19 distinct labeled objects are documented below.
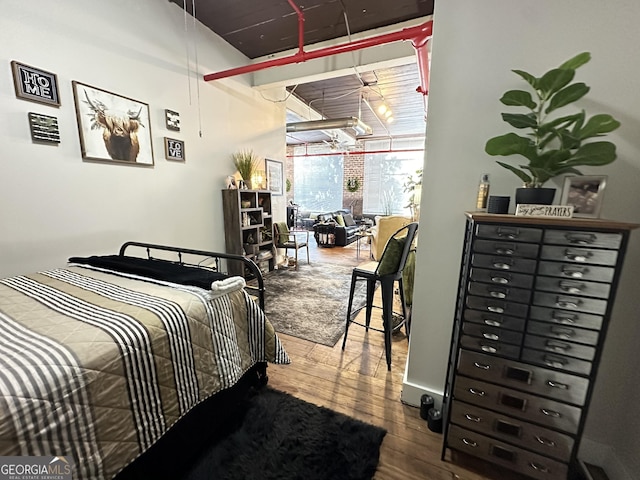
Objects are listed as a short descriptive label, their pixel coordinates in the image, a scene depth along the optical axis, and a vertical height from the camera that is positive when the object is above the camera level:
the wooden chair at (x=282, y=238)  4.38 -0.76
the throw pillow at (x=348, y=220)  7.37 -0.76
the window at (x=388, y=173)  8.02 +0.69
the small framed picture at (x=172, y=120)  2.70 +0.73
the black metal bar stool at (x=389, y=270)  1.92 -0.56
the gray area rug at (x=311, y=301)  2.53 -1.32
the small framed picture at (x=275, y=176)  4.39 +0.27
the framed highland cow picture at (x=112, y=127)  2.09 +0.53
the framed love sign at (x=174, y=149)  2.71 +0.43
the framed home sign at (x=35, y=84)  1.75 +0.70
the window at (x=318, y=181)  9.27 +0.44
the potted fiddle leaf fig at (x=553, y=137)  0.94 +0.24
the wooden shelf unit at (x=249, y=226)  3.47 -0.49
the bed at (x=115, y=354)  0.74 -0.59
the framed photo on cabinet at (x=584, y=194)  1.01 +0.02
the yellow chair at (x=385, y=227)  4.34 -0.54
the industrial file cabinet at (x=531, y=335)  0.96 -0.55
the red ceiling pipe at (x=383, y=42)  2.27 +1.36
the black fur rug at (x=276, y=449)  1.18 -1.28
